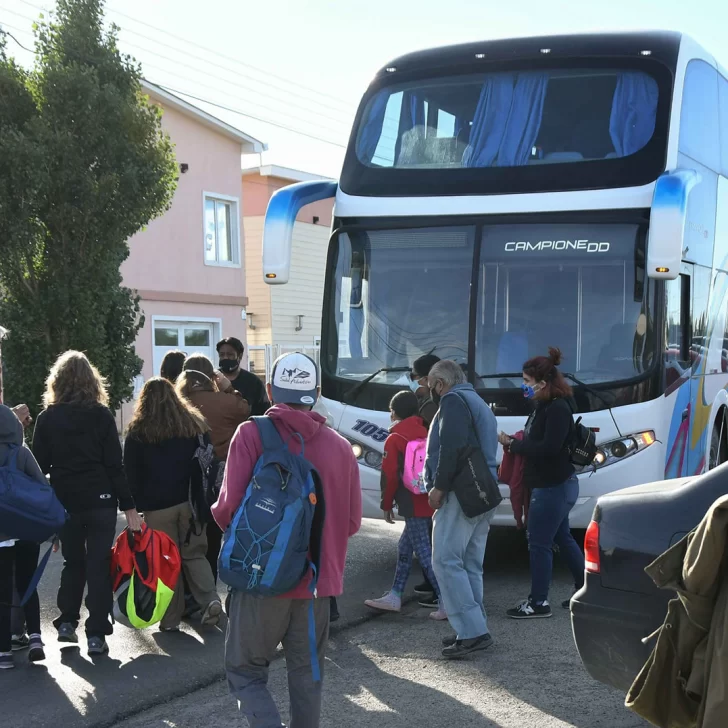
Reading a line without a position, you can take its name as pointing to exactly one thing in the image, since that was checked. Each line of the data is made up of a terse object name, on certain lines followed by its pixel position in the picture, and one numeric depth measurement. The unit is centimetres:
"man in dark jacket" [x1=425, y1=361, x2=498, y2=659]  614
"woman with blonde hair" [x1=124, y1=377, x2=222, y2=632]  670
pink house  2486
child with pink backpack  708
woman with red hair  675
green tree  1533
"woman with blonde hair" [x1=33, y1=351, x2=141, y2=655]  625
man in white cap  426
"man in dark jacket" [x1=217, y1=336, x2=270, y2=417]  846
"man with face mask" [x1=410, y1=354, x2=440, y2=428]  720
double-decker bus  815
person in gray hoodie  599
